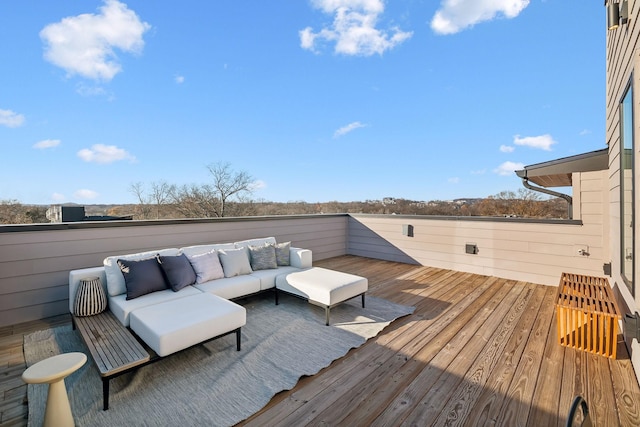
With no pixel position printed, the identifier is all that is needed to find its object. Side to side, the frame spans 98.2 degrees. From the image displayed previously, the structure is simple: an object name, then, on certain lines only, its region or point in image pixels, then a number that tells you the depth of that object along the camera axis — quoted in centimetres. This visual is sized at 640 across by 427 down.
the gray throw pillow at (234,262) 361
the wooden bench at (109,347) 179
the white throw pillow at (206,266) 337
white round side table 151
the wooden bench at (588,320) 236
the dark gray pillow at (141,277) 285
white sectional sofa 222
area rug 175
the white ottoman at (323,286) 312
